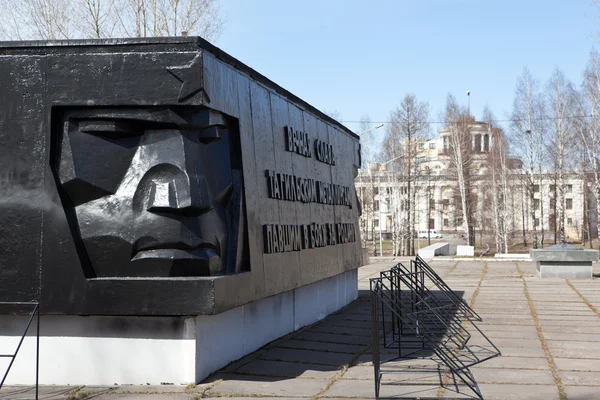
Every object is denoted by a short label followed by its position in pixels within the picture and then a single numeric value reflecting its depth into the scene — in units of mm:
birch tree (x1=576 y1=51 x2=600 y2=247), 38031
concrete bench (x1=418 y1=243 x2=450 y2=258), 34756
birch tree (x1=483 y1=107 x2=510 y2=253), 48500
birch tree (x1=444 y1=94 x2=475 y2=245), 47906
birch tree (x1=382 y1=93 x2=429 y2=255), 46906
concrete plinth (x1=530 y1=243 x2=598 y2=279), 22531
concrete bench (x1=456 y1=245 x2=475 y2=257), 37269
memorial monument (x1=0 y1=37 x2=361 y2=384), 7949
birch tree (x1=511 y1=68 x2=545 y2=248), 45125
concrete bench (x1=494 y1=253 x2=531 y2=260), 34488
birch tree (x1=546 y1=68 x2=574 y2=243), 43281
